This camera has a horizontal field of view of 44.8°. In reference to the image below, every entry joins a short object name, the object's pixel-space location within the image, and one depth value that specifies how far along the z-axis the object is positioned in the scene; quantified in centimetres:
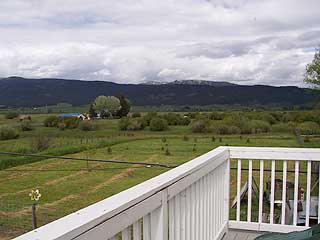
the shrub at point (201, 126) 3391
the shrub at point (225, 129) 3100
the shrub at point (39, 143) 2638
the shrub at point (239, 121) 2938
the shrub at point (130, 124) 3538
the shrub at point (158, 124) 3519
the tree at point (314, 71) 1512
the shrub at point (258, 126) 2799
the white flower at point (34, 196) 1351
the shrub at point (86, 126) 3391
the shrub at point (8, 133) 2846
